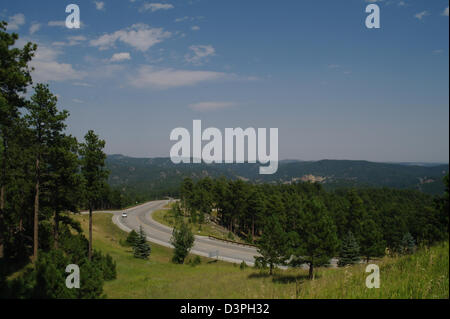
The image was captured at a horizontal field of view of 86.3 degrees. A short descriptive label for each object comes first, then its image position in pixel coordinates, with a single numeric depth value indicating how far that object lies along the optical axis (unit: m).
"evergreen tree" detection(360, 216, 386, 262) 38.09
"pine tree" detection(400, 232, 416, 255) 46.20
